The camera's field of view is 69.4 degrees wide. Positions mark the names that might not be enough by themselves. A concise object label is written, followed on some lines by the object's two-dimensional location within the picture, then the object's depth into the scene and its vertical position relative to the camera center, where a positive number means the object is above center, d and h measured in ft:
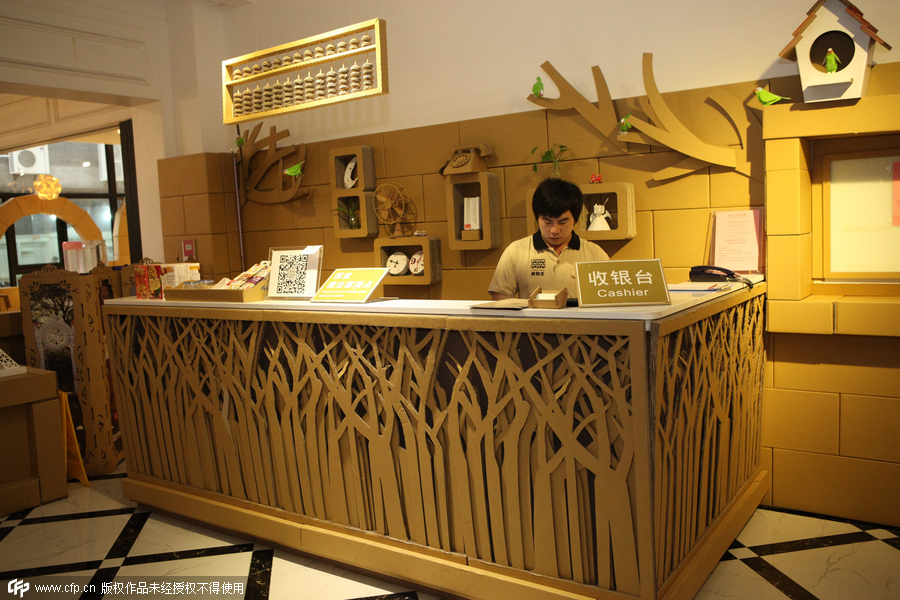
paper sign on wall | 10.80 -0.15
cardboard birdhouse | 9.23 +2.54
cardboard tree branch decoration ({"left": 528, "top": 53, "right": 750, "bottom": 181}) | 10.85 +1.95
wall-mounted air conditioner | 34.71 +5.47
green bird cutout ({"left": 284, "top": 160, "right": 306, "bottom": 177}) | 15.48 +1.90
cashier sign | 7.06 -0.52
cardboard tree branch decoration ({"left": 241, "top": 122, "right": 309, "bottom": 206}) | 15.97 +2.13
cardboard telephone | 12.91 +1.63
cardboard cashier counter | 6.87 -2.49
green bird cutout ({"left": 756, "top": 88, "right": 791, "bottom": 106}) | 10.05 +2.04
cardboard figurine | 11.89 +0.32
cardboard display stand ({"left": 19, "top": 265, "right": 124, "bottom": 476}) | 13.62 -1.77
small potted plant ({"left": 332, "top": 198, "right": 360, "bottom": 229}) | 15.08 +0.79
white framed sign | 9.73 -0.35
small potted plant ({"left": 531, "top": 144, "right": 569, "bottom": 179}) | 12.27 +1.58
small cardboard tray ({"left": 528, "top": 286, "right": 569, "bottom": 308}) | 7.23 -0.70
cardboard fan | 14.17 +0.79
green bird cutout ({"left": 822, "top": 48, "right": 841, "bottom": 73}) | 9.30 +2.36
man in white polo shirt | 10.30 -0.22
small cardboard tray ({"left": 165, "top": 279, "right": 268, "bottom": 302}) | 10.02 -0.65
